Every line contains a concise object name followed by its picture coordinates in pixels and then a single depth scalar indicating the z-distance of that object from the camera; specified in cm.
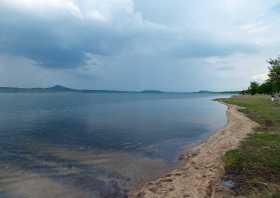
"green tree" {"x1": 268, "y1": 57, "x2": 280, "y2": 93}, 6426
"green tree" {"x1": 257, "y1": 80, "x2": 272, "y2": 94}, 13125
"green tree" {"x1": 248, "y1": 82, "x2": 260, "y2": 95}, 14749
